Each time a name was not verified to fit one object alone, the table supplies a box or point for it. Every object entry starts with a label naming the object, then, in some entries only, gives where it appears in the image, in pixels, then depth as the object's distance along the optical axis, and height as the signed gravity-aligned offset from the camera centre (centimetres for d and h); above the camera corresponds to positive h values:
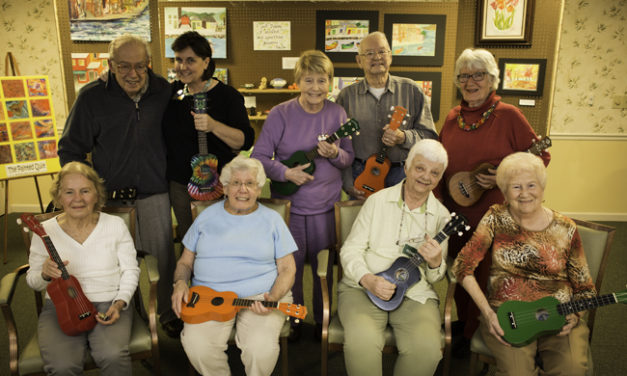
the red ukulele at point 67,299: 174 -89
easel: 368 -145
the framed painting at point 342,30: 434 +53
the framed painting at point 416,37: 432 +46
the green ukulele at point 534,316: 170 -94
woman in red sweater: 222 -29
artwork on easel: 373 -43
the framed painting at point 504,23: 426 +60
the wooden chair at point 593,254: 185 -77
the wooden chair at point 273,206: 223 -65
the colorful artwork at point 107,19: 425 +62
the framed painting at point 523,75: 445 +8
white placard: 439 +47
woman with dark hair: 225 -21
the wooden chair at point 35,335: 169 -108
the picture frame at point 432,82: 444 +0
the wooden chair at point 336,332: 186 -110
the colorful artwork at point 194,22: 432 +59
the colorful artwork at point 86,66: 442 +15
